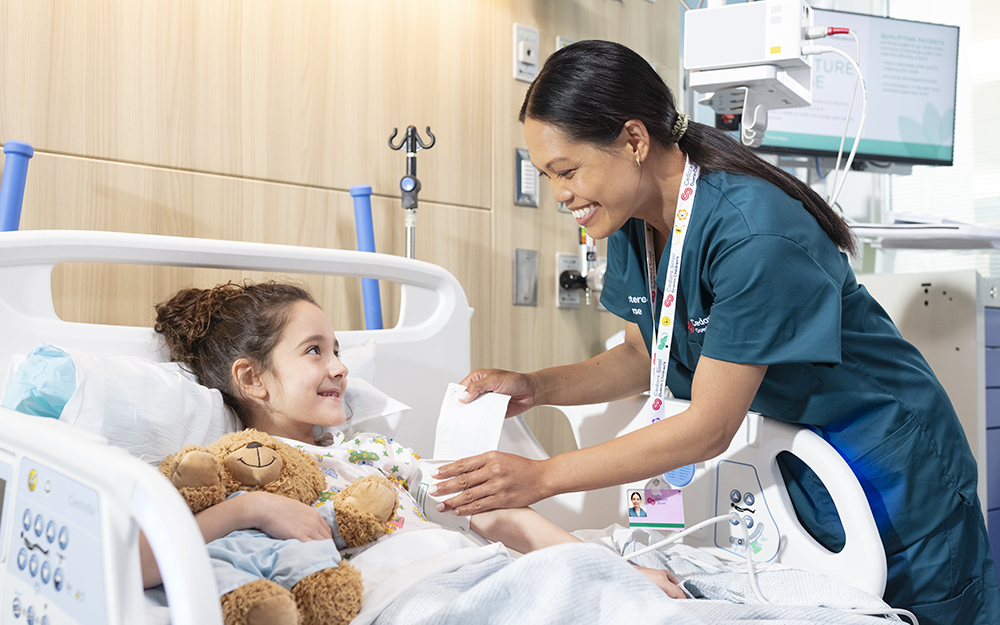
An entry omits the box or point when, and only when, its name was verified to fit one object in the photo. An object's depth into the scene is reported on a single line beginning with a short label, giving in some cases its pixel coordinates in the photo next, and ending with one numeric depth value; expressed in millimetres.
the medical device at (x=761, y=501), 1158
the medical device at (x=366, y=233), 1759
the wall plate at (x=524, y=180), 2279
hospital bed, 599
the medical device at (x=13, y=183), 1360
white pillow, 1090
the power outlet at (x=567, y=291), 2371
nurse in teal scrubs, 1162
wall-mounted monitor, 2533
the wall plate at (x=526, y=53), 2283
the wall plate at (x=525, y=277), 2275
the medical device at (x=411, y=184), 1884
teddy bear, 753
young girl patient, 1237
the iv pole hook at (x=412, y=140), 1908
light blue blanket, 744
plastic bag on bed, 1072
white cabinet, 1960
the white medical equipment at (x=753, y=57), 1800
